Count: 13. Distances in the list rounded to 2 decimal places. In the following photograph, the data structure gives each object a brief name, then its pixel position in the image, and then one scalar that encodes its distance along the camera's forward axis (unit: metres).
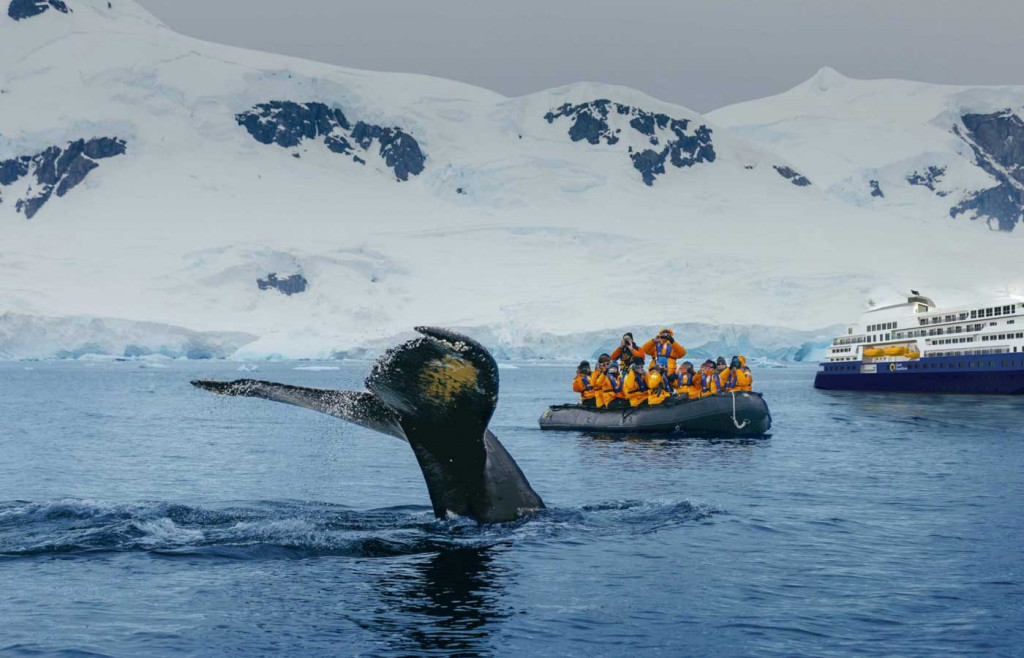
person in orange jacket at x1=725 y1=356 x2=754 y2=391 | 34.59
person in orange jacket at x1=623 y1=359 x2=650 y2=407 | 32.28
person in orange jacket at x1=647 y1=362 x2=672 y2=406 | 32.19
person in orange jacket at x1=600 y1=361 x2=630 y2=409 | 32.66
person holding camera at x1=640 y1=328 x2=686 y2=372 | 28.12
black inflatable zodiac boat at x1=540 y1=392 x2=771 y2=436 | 31.72
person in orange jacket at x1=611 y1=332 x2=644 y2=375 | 28.89
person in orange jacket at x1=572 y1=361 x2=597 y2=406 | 33.75
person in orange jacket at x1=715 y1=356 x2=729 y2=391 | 35.06
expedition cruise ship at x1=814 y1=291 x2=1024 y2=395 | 59.34
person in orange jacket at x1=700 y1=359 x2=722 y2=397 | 34.34
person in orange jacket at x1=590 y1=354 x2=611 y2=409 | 32.12
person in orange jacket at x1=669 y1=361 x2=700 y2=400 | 34.08
